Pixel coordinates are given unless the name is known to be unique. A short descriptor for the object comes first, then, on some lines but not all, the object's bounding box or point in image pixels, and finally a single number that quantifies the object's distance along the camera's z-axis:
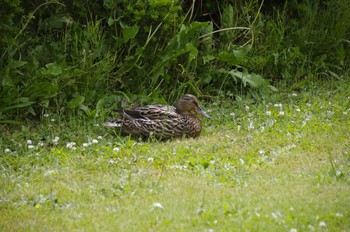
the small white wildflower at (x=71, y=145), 17.05
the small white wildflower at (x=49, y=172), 15.04
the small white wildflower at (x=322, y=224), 11.40
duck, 18.55
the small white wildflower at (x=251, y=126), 18.78
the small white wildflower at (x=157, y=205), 12.42
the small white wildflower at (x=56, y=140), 17.48
